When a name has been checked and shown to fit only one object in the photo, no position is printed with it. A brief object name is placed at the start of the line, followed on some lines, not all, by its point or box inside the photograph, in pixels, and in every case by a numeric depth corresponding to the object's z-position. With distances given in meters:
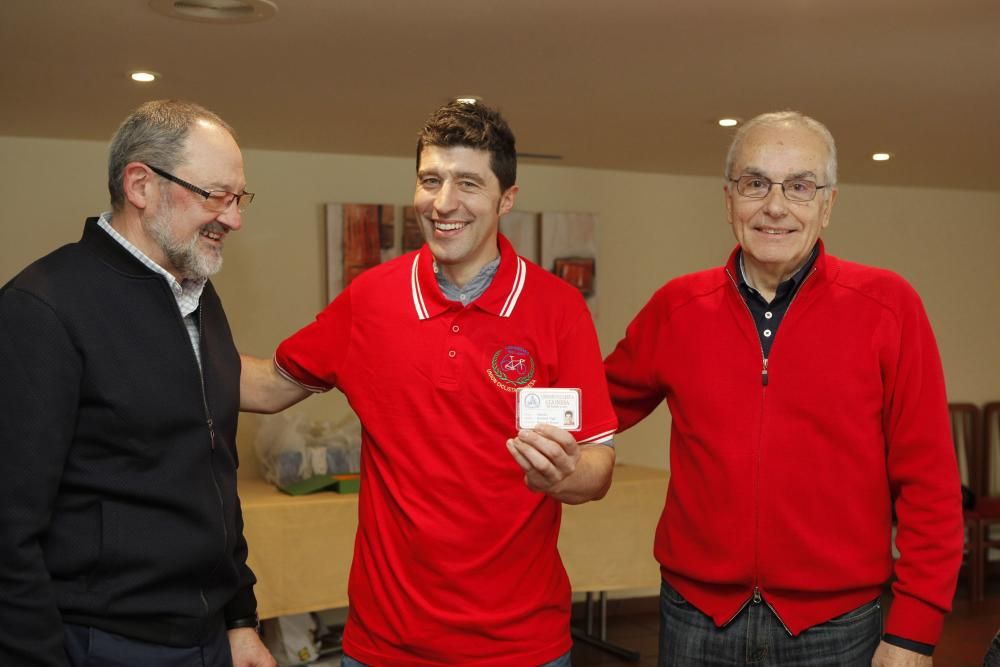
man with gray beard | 1.69
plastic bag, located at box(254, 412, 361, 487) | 4.85
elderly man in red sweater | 2.10
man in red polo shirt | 2.04
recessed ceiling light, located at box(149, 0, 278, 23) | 2.99
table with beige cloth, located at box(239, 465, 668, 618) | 4.58
